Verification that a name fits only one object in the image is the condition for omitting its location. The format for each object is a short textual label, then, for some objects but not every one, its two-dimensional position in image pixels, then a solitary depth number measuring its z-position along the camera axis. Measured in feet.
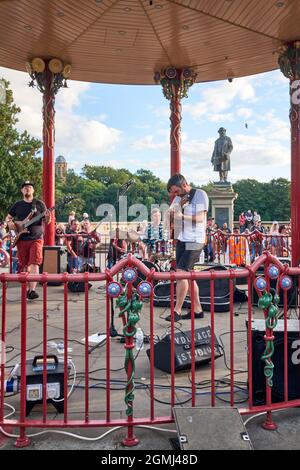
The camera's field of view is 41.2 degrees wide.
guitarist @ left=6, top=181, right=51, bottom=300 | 23.30
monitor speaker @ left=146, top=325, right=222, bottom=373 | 12.41
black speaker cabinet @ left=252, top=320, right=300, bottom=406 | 10.18
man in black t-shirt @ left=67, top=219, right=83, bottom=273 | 31.76
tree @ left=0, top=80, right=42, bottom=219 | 95.25
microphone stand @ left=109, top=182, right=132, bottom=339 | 16.24
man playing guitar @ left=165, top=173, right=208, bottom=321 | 17.46
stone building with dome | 251.78
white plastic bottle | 13.27
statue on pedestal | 75.66
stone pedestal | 67.15
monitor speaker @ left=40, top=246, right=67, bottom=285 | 30.81
